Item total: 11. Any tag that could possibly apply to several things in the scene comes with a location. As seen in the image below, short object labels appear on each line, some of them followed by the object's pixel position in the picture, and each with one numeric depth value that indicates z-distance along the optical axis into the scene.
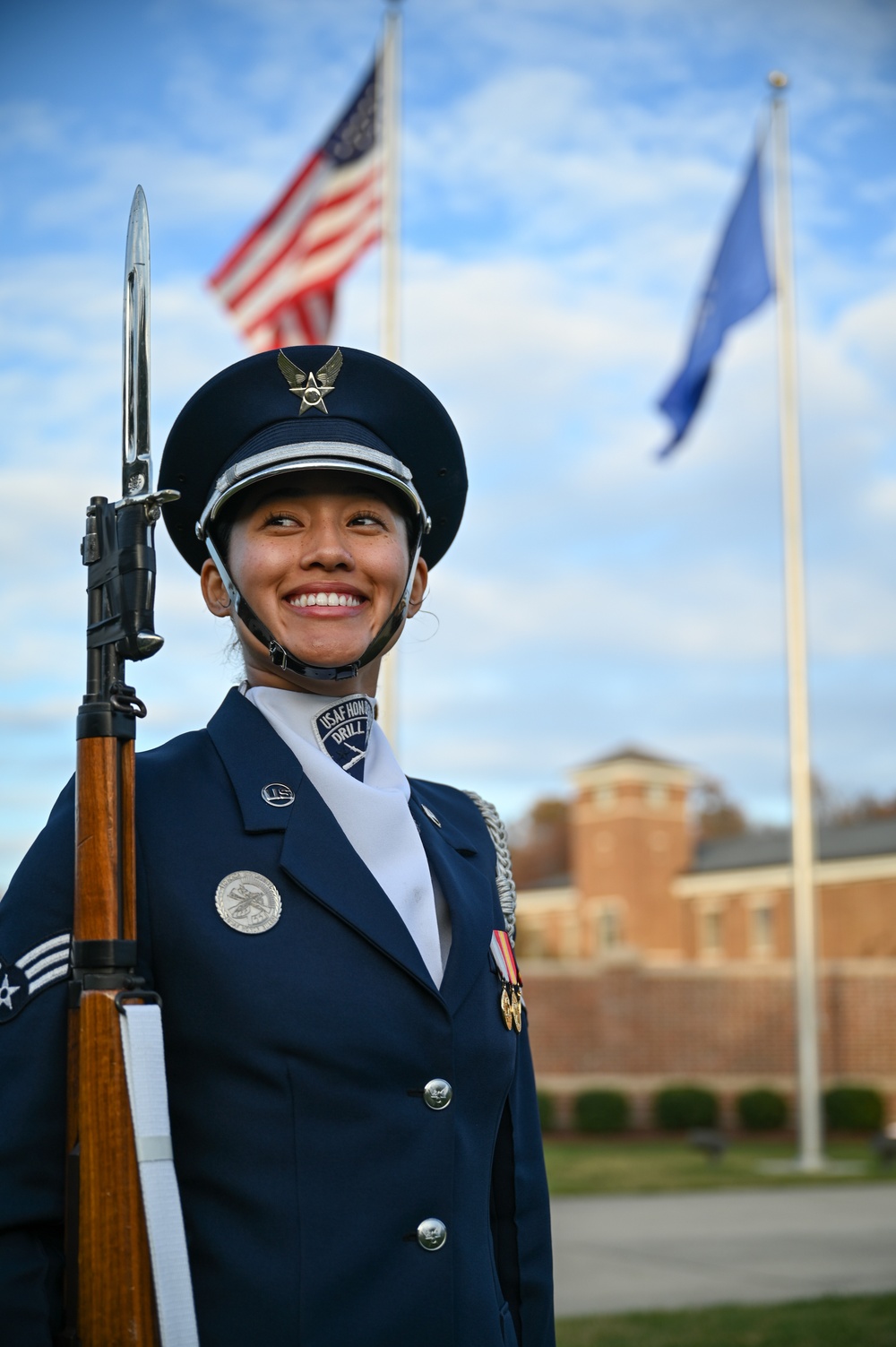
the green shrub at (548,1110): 23.20
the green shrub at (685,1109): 23.55
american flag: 9.92
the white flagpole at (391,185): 10.09
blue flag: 13.41
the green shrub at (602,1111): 23.12
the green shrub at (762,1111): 23.86
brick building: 26.03
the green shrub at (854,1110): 23.44
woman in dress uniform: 1.75
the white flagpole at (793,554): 14.55
